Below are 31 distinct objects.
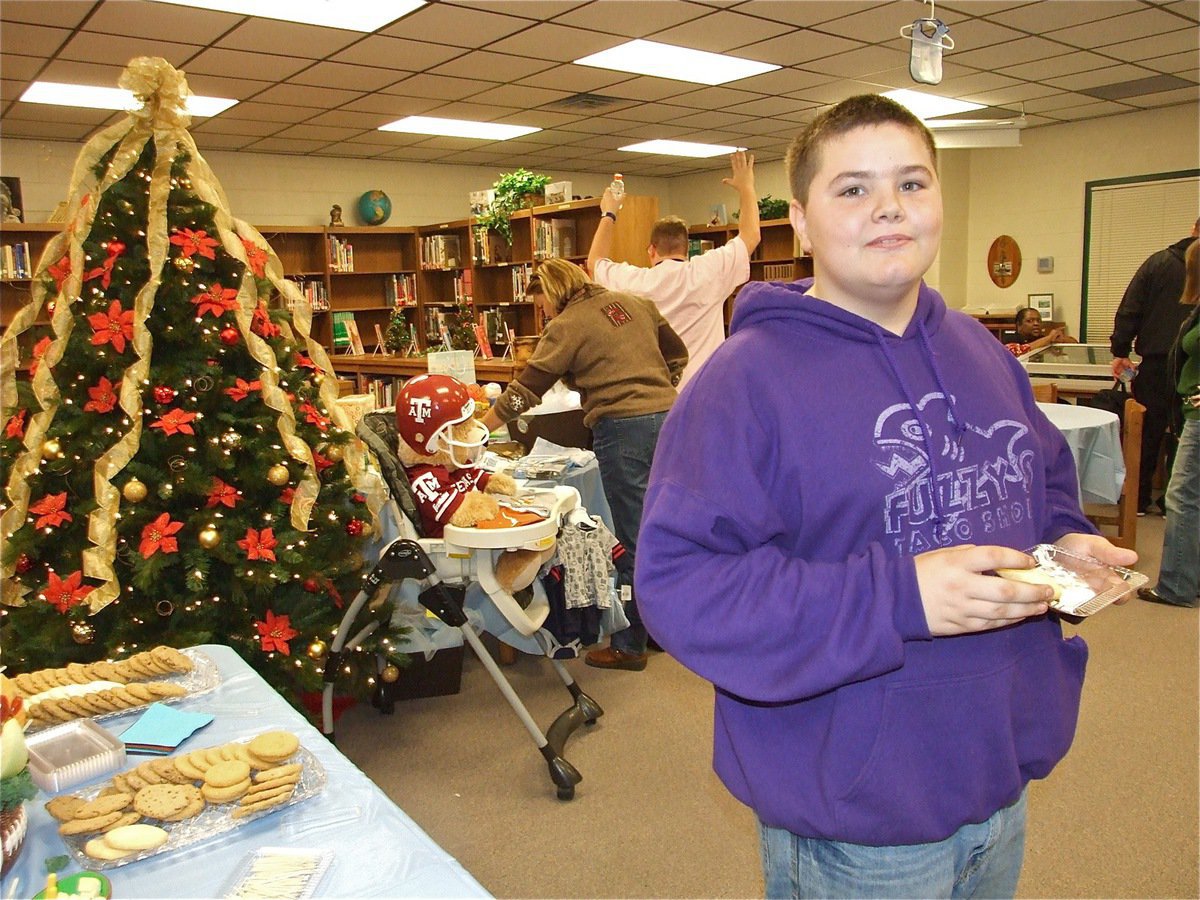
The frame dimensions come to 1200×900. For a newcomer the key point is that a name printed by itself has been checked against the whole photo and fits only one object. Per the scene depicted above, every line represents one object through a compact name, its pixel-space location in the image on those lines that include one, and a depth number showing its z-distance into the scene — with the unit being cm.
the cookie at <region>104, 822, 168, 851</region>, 100
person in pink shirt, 410
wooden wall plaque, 902
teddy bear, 268
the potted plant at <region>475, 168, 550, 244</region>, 705
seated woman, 762
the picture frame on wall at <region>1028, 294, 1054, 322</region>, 881
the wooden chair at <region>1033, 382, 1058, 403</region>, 489
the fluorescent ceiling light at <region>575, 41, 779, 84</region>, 563
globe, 898
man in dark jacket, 516
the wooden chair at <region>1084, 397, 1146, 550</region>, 454
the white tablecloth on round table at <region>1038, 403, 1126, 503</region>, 407
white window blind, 809
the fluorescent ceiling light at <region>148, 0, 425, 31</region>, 444
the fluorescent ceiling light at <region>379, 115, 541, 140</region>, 745
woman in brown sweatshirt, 341
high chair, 248
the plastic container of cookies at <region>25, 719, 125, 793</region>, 113
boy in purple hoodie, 93
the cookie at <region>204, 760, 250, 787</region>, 110
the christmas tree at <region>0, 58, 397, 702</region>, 239
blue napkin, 123
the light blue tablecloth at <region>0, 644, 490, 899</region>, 95
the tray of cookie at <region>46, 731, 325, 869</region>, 101
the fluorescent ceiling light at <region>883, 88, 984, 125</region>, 719
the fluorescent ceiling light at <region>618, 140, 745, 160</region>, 908
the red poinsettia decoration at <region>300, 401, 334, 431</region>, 273
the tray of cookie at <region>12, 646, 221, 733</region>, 131
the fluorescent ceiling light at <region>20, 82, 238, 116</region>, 583
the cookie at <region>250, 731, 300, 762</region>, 114
